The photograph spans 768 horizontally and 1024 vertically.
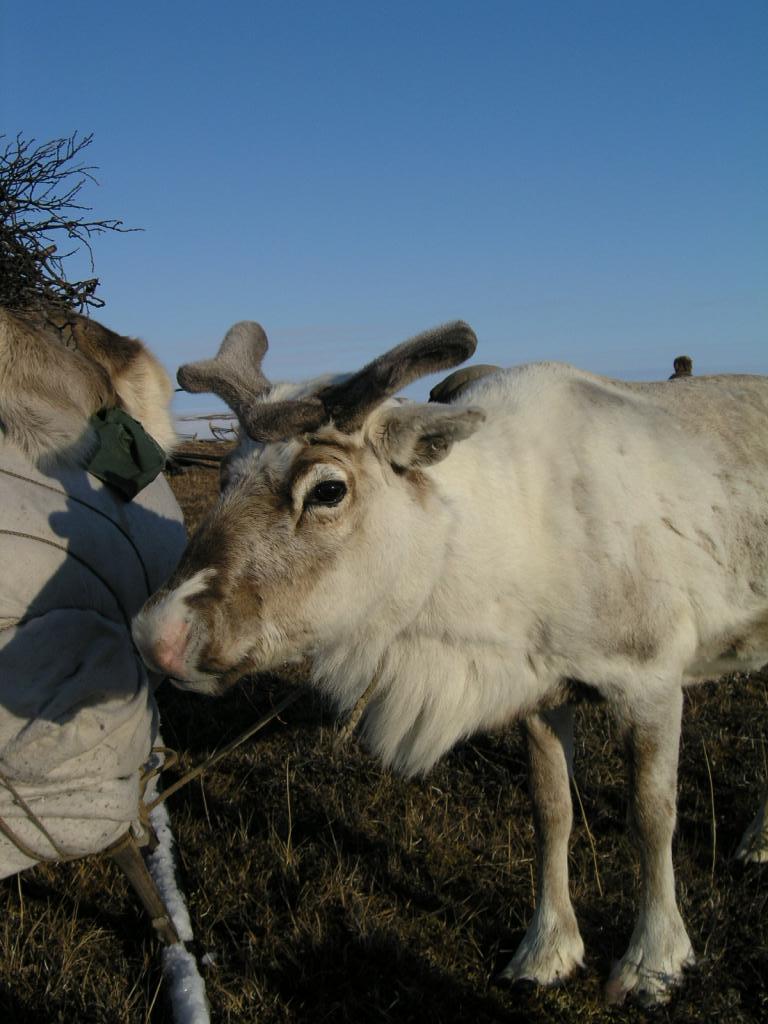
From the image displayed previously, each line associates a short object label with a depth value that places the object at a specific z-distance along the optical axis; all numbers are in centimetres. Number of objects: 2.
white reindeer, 274
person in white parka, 269
